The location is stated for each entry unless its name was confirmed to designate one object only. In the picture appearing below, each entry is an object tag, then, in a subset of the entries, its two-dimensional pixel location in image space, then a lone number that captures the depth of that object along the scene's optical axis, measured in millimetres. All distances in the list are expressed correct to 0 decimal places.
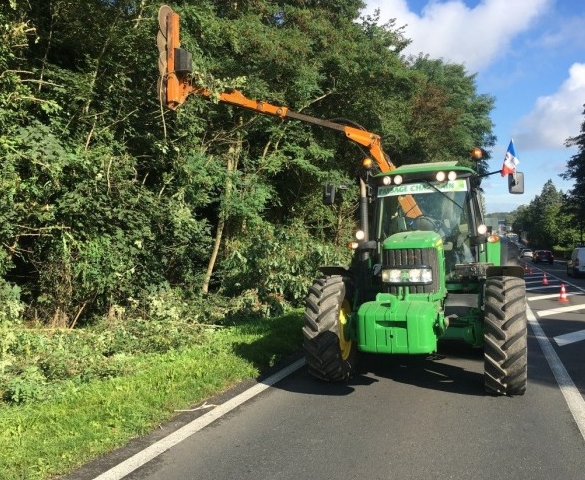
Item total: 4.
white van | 29736
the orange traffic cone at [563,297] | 16647
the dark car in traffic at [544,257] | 52000
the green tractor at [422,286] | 5816
